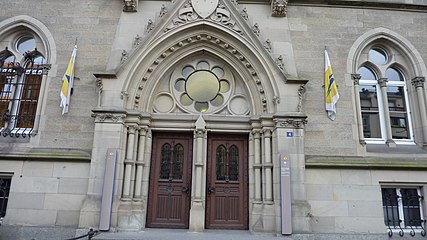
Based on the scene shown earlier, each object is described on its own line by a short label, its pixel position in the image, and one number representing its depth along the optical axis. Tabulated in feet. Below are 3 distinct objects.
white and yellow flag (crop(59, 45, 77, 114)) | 24.45
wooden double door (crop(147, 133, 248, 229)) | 25.20
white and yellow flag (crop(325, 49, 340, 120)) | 24.79
